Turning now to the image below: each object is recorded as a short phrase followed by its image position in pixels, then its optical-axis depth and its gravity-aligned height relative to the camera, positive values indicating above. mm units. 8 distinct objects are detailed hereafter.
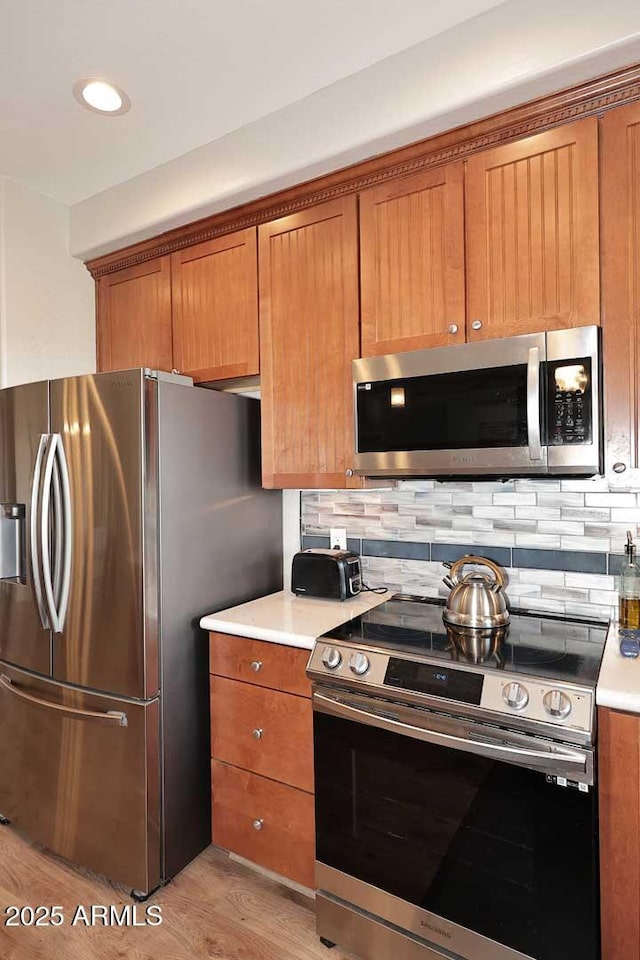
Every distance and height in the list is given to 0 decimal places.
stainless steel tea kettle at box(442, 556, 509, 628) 1827 -419
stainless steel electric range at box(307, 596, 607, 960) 1336 -824
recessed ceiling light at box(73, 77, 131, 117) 1909 +1328
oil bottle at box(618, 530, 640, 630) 1730 -377
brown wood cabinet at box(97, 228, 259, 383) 2299 +736
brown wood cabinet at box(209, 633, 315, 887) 1814 -931
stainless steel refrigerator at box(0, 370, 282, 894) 1913 -449
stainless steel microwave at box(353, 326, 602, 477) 1590 +202
